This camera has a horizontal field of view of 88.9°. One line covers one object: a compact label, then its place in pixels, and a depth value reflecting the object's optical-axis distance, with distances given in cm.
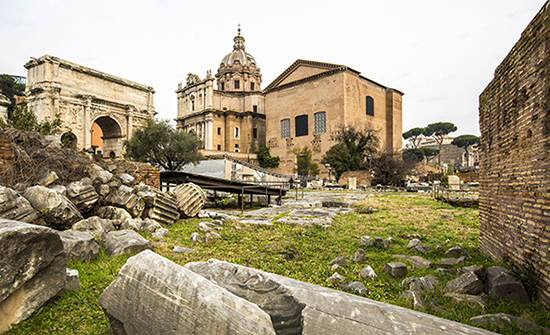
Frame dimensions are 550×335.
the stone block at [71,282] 274
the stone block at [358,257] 408
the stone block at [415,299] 254
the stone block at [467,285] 282
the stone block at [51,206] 429
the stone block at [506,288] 269
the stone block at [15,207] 379
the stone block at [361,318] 166
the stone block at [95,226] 454
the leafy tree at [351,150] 3234
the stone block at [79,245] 355
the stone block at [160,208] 642
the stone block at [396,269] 341
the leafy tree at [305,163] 3791
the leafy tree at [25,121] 945
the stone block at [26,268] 211
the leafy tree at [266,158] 4256
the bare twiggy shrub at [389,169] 2914
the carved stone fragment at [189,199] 744
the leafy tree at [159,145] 2316
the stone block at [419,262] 381
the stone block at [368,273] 340
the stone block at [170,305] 159
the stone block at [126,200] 588
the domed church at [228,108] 4594
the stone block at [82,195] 523
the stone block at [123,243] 404
